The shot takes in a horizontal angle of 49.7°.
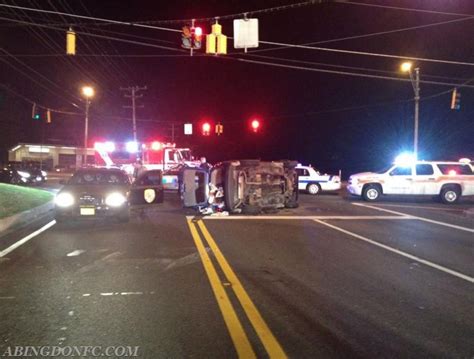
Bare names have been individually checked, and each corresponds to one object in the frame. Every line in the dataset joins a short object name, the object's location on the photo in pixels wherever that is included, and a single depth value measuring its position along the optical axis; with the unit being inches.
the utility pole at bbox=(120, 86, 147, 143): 2124.5
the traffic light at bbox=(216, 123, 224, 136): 1649.9
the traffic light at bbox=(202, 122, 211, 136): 1596.9
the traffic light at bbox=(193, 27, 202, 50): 619.2
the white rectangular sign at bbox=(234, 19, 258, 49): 601.9
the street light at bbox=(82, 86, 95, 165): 1571.1
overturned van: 637.9
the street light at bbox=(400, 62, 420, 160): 1029.6
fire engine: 1166.3
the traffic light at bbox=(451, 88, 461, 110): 1050.7
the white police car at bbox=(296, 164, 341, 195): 1051.9
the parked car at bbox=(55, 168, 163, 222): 496.7
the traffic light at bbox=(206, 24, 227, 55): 613.0
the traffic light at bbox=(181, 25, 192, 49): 617.9
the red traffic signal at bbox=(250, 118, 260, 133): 1533.0
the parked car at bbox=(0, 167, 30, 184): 1170.6
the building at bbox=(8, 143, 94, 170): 2561.5
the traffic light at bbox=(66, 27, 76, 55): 632.4
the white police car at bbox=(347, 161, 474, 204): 895.1
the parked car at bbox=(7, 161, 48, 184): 1226.3
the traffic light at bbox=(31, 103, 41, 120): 1497.3
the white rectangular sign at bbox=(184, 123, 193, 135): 1737.2
